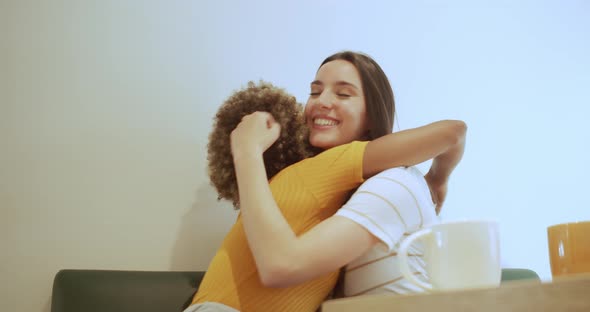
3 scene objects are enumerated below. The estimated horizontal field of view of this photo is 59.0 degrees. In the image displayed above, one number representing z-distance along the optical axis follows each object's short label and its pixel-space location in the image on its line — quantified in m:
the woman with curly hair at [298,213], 0.69
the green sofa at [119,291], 1.07
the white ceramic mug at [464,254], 0.57
